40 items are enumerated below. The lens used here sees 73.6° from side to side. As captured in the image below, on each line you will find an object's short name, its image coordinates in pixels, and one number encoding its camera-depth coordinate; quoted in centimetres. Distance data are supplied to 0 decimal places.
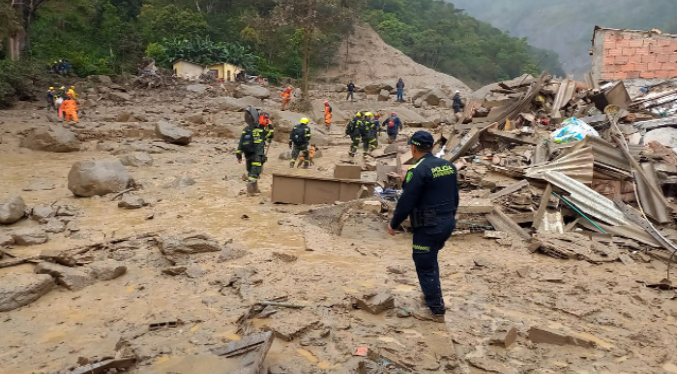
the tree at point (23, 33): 2239
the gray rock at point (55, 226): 617
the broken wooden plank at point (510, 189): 722
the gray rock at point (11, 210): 640
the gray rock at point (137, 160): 1105
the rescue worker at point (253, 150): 878
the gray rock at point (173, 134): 1386
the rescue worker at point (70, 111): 1609
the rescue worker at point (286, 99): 2200
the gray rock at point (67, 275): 428
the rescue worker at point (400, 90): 2761
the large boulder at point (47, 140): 1250
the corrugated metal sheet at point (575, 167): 707
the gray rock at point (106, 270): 453
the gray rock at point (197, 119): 1720
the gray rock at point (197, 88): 2453
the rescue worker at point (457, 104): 2012
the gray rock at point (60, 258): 467
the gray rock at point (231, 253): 517
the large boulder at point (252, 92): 2482
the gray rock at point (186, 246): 515
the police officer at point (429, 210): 365
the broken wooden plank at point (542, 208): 667
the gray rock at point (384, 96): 2891
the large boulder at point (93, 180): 809
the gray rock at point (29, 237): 559
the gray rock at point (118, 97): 2095
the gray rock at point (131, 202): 748
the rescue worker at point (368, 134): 1317
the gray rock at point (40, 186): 873
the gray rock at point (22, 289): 383
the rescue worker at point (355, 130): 1298
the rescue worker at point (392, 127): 1616
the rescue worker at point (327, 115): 1897
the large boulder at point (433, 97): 2762
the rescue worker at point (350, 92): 2858
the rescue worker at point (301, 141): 1095
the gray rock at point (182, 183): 913
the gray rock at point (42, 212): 668
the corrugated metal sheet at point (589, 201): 670
